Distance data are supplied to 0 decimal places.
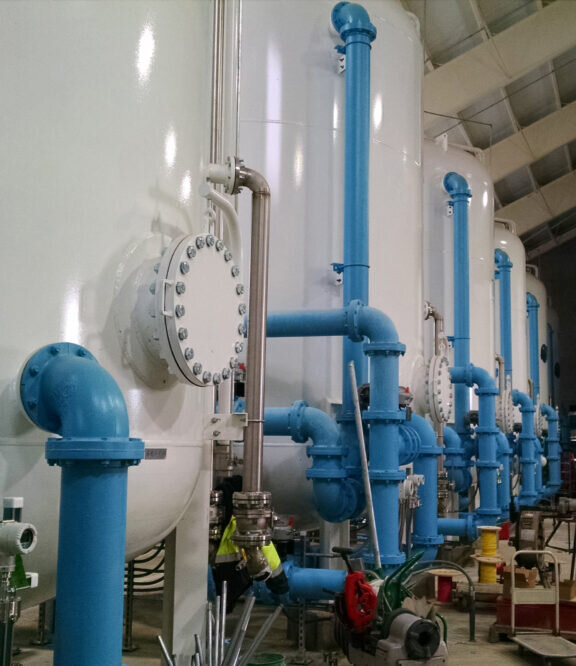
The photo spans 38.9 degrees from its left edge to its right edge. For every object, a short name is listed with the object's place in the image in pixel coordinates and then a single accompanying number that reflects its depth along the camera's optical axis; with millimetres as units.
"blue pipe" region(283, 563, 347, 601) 4455
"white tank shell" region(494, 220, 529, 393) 11875
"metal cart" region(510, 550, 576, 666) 4840
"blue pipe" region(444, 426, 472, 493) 7555
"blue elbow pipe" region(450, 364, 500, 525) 7691
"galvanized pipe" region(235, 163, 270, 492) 2860
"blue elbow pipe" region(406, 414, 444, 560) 5793
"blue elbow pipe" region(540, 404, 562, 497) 13609
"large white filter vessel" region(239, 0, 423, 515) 5051
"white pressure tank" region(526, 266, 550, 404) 15555
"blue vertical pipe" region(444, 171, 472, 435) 7812
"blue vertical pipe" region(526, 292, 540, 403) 14422
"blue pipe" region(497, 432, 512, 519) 8602
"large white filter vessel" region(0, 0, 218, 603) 1993
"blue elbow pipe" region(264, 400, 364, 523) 4605
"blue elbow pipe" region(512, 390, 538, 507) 10414
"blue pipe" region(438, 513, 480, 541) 7215
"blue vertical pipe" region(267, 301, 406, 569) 4434
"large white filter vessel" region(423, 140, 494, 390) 8195
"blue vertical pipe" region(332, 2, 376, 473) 4848
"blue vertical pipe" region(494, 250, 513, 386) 11094
